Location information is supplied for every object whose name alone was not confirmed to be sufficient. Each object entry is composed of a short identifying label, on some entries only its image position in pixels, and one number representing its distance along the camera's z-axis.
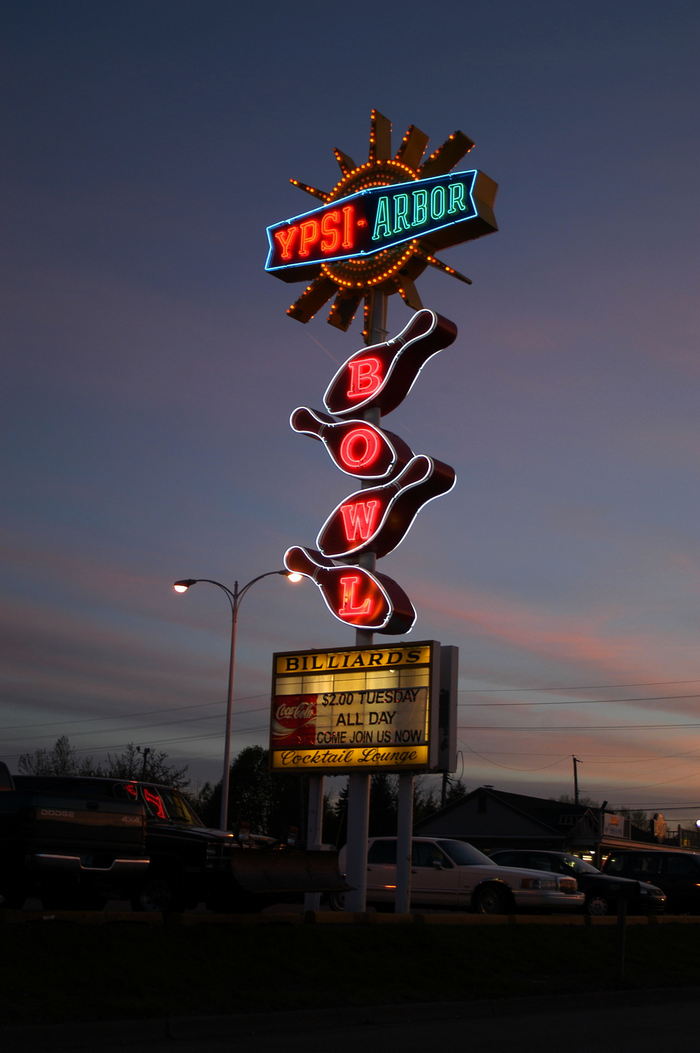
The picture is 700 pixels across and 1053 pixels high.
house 69.81
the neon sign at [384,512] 19.50
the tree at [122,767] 87.31
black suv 27.88
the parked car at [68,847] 13.80
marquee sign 17.73
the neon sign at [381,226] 20.86
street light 35.53
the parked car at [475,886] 21.38
